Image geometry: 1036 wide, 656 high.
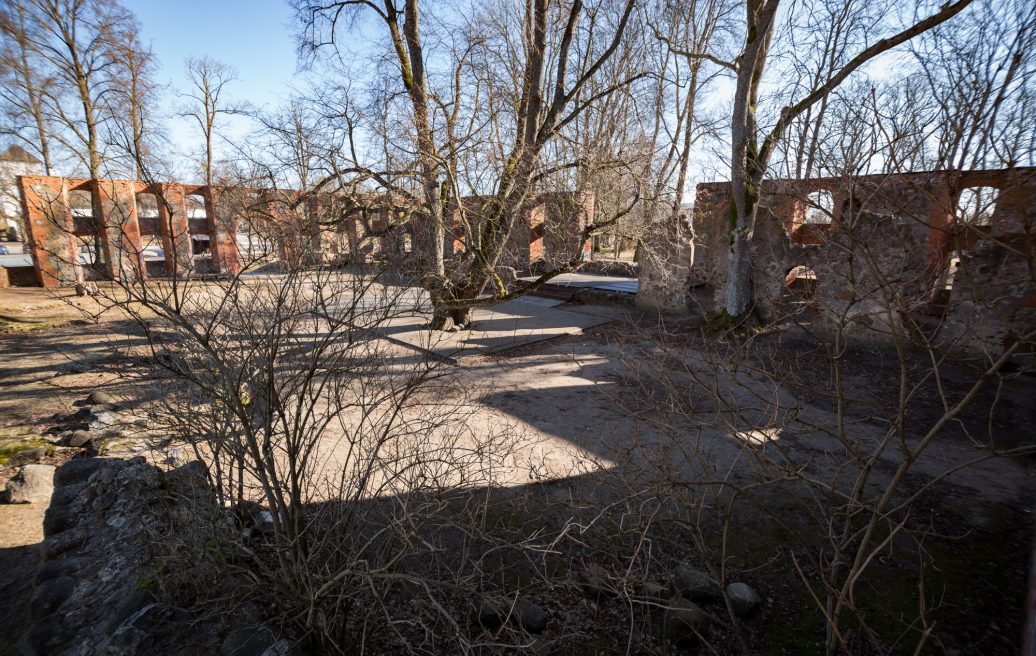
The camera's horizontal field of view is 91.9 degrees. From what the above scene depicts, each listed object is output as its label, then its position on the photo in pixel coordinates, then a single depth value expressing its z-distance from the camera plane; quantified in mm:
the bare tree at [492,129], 9781
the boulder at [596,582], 4016
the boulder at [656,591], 3872
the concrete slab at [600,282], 17188
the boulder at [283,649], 3082
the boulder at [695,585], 4082
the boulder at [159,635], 3104
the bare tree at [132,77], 16625
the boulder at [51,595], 3631
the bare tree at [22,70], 16062
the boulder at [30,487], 5570
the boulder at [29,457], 6379
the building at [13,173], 18564
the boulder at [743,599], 4004
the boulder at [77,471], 5406
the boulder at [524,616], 3912
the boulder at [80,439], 6793
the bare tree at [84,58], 16172
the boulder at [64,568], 4039
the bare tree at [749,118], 9711
